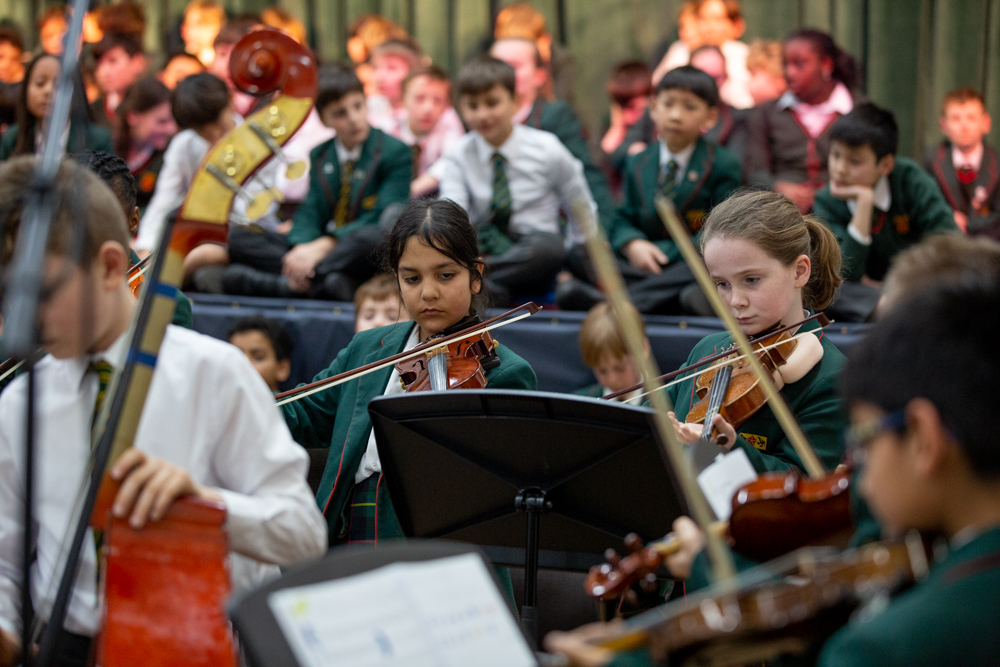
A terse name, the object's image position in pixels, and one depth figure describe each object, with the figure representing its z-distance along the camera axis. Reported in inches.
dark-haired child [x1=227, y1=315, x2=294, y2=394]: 284.4
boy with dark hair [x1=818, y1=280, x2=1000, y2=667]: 77.2
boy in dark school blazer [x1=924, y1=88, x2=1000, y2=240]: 373.4
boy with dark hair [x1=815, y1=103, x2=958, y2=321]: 270.4
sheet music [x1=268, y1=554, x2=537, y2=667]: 86.9
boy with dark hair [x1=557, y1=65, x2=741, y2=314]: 299.6
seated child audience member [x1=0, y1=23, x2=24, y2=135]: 489.1
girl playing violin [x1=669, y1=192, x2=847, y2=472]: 153.3
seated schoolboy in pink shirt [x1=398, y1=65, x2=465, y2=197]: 398.6
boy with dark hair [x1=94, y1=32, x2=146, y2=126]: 466.9
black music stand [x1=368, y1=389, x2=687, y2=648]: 140.6
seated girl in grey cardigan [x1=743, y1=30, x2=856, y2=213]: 368.2
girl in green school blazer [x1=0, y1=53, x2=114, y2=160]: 325.1
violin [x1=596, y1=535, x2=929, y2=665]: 78.9
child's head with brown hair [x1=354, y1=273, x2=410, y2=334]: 266.1
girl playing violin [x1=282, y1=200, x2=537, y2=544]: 174.6
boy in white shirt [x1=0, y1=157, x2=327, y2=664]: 108.7
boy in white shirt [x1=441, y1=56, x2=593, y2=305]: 308.8
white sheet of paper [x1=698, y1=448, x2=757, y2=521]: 114.5
